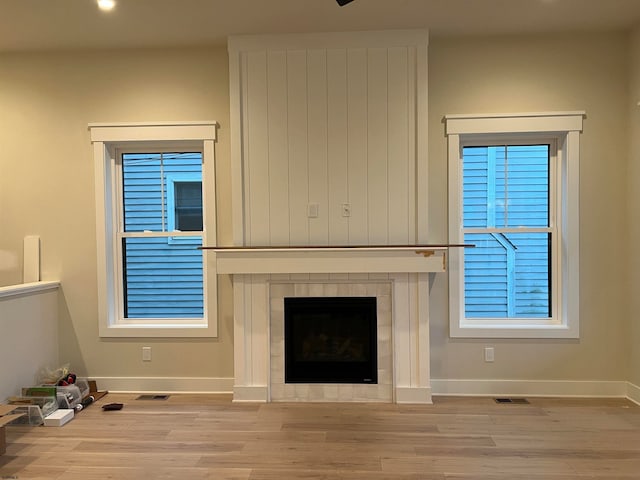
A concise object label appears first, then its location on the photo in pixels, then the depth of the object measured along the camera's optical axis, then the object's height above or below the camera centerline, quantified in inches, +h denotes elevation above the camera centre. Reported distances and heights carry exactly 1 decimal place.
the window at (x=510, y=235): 136.6 -1.6
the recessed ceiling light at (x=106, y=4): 113.7 +59.2
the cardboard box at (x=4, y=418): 102.0 -42.9
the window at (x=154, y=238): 145.7 -1.4
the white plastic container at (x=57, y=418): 117.5 -48.6
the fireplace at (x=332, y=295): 128.0 -21.6
